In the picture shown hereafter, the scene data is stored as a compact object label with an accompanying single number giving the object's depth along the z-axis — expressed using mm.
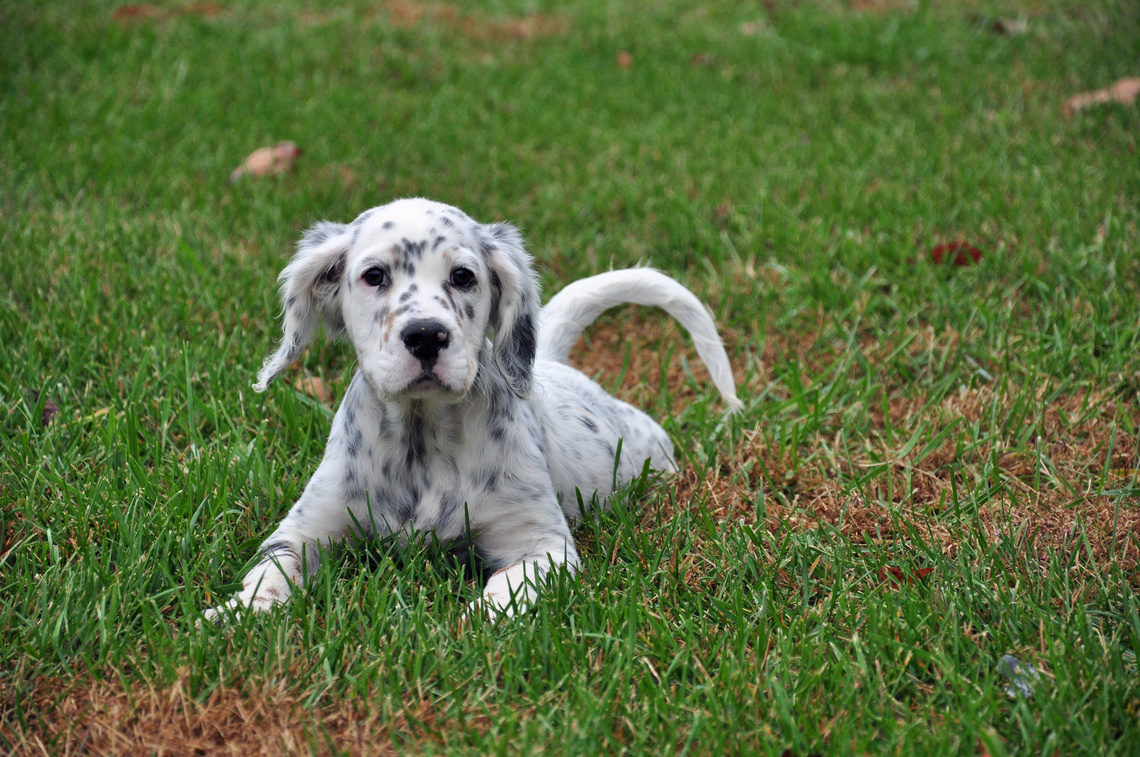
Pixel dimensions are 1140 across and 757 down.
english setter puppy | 2619
